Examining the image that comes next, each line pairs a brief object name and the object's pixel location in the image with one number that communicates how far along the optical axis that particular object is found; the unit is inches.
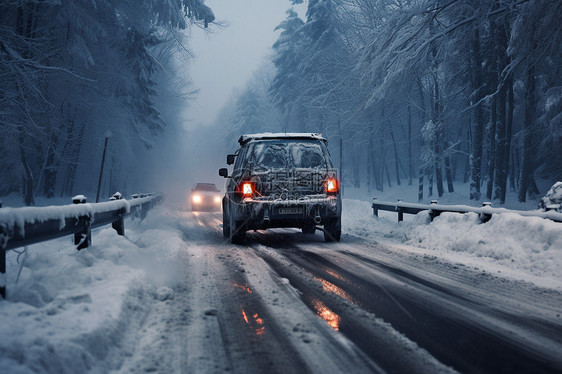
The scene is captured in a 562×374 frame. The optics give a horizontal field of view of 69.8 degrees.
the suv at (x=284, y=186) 313.9
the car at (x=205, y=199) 888.9
